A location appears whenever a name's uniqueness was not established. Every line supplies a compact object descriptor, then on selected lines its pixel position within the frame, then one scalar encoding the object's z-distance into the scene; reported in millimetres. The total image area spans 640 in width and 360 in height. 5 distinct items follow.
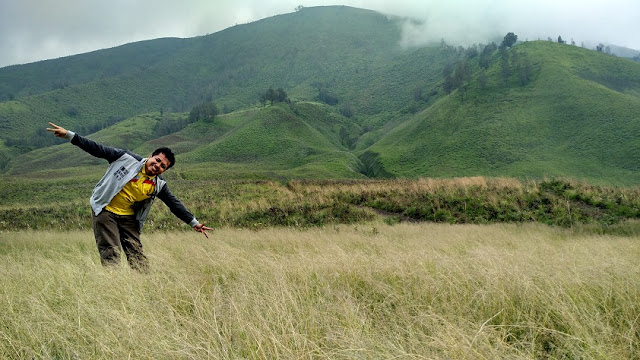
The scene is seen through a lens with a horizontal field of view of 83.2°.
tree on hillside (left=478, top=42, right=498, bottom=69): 107312
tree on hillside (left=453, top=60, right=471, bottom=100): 97625
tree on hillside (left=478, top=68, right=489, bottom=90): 92612
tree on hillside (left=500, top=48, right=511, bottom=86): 93250
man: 4590
